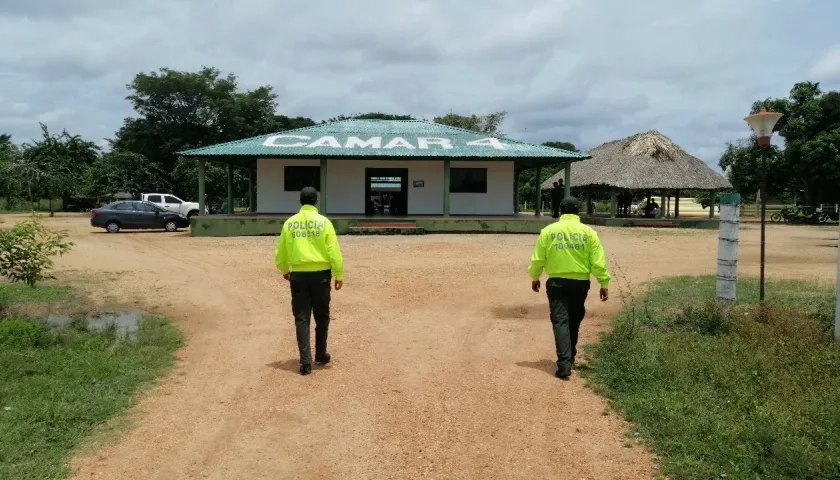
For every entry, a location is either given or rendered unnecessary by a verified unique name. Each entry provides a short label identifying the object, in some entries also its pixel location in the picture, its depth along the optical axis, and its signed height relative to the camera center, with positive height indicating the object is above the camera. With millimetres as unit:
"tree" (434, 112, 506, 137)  48219 +6073
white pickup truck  31281 +8
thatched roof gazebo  29797 +1858
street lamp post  9203 +1168
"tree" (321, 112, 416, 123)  55875 +7496
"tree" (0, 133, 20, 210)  41094 +1588
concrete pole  8070 -399
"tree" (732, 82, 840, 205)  31797 +3027
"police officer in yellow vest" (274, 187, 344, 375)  5973 -496
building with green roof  23714 +1108
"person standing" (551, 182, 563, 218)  27734 +458
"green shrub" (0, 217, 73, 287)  7637 -576
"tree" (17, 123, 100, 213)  41938 +2652
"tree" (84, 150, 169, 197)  40969 +1657
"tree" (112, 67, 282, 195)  43406 +5741
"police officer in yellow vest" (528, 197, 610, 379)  5953 -523
